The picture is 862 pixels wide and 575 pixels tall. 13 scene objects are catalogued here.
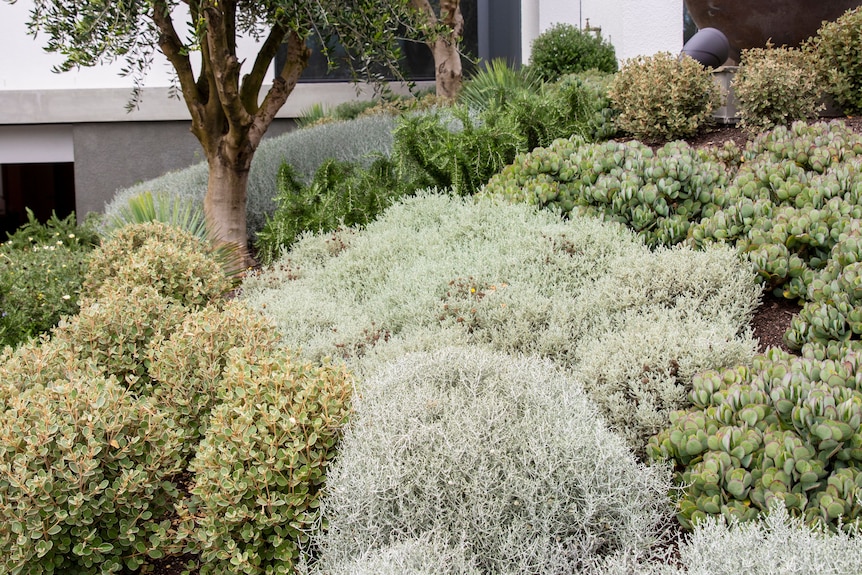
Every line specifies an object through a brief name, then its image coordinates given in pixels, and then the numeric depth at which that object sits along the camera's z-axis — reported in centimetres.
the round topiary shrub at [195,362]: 323
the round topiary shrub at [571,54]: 1163
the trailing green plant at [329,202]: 599
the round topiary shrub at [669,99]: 659
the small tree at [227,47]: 559
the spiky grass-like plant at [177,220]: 614
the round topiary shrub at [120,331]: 362
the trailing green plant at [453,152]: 595
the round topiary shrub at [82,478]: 245
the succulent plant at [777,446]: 234
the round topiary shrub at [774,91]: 609
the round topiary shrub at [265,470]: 255
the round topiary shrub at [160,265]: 471
